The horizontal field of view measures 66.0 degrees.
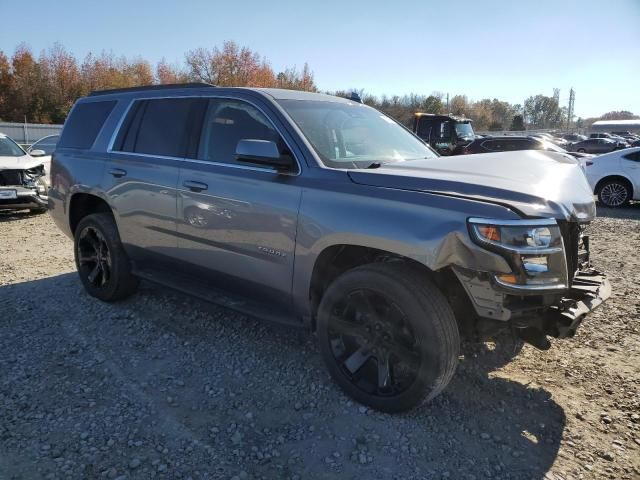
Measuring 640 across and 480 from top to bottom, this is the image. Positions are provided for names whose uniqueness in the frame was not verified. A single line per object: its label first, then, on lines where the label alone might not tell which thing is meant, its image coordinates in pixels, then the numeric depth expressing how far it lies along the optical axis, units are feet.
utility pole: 325.38
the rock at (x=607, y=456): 8.66
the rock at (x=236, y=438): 8.99
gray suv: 8.41
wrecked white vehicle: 29.07
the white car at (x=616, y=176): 37.19
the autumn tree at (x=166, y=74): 178.29
